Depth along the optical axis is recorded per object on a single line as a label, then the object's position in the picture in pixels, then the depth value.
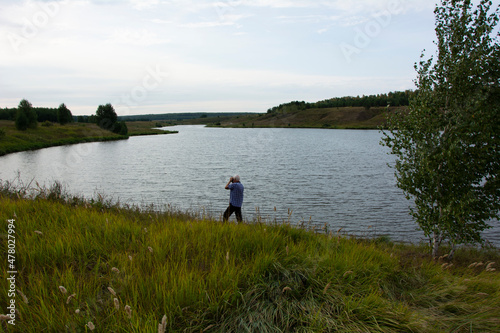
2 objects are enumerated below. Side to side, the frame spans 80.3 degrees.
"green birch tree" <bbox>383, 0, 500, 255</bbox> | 8.85
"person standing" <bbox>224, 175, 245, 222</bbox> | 12.14
